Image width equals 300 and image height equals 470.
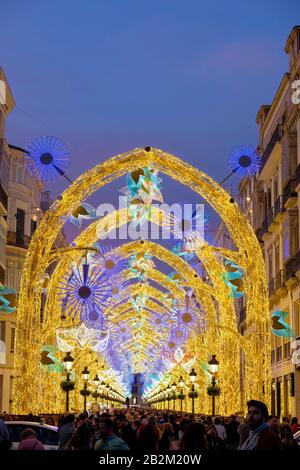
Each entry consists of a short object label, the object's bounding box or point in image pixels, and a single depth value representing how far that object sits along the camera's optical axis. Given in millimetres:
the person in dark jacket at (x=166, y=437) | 18453
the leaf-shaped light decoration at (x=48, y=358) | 33000
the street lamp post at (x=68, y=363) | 34062
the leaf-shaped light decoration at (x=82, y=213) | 34844
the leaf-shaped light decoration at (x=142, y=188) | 32250
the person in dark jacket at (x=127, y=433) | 17609
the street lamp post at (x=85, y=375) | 47062
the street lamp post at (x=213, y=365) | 37781
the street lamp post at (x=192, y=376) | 49747
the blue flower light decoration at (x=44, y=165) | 30656
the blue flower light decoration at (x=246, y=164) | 31281
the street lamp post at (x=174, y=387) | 78250
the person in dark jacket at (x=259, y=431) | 9477
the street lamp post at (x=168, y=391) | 88125
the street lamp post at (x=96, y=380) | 66044
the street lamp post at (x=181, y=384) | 67388
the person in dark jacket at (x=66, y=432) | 17503
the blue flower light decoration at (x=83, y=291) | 37875
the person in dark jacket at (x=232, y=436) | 21150
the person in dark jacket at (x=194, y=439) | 9586
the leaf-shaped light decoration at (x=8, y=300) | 34562
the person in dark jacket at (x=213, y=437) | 16303
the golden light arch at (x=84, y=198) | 29703
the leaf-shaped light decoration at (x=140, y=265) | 48500
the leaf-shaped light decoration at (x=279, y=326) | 33750
